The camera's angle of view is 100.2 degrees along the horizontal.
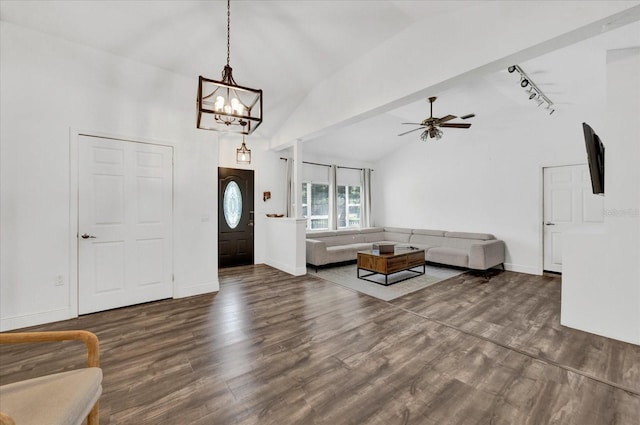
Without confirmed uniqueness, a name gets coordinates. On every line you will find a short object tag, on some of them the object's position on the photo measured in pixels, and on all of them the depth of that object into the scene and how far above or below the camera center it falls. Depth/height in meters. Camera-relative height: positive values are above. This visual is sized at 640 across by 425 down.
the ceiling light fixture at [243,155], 5.78 +1.26
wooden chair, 1.04 -0.78
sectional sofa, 5.20 -0.75
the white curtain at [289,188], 6.61 +0.60
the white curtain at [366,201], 8.19 +0.35
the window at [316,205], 7.25 +0.21
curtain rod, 6.70 +1.33
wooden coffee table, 4.54 -0.88
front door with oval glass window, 5.74 -0.11
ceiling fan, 4.43 +1.50
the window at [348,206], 7.98 +0.19
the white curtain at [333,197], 7.53 +0.43
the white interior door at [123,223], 3.32 -0.15
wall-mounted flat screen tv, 2.71 +0.57
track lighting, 3.38 +1.83
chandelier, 2.20 +0.96
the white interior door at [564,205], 4.73 +0.15
